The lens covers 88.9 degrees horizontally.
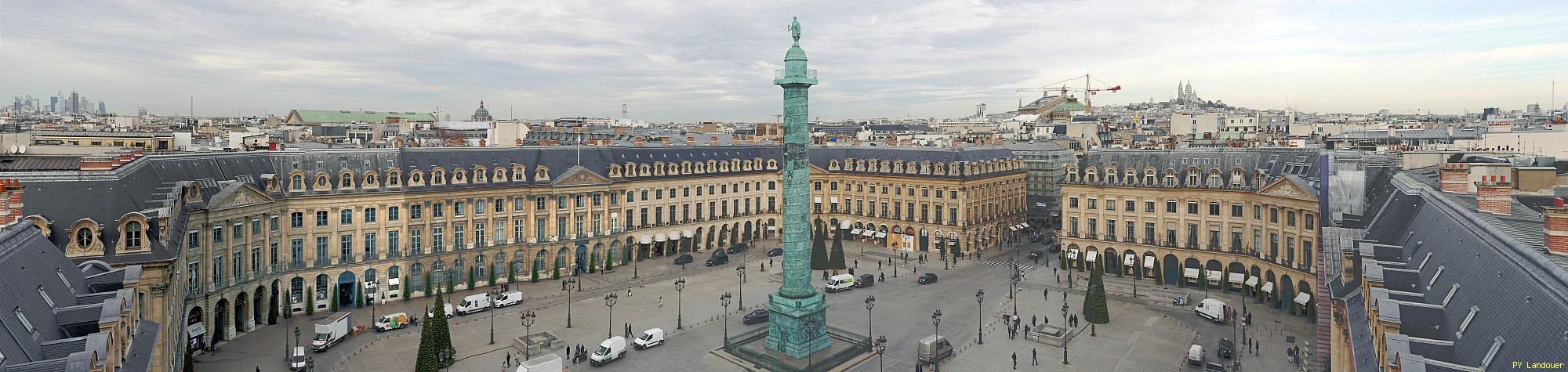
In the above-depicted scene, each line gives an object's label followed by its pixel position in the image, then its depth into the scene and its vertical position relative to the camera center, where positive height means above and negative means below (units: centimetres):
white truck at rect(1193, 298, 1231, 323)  6028 -1192
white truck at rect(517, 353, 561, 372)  4531 -1203
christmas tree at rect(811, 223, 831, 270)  8119 -1035
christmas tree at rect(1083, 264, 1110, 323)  5978 -1103
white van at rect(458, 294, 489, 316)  6325 -1197
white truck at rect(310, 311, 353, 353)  5253 -1203
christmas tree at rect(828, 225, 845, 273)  8069 -1044
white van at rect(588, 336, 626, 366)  5022 -1258
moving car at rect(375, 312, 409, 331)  5816 -1231
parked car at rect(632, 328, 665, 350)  5372 -1257
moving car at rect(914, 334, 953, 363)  5025 -1242
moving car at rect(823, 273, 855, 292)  7312 -1184
